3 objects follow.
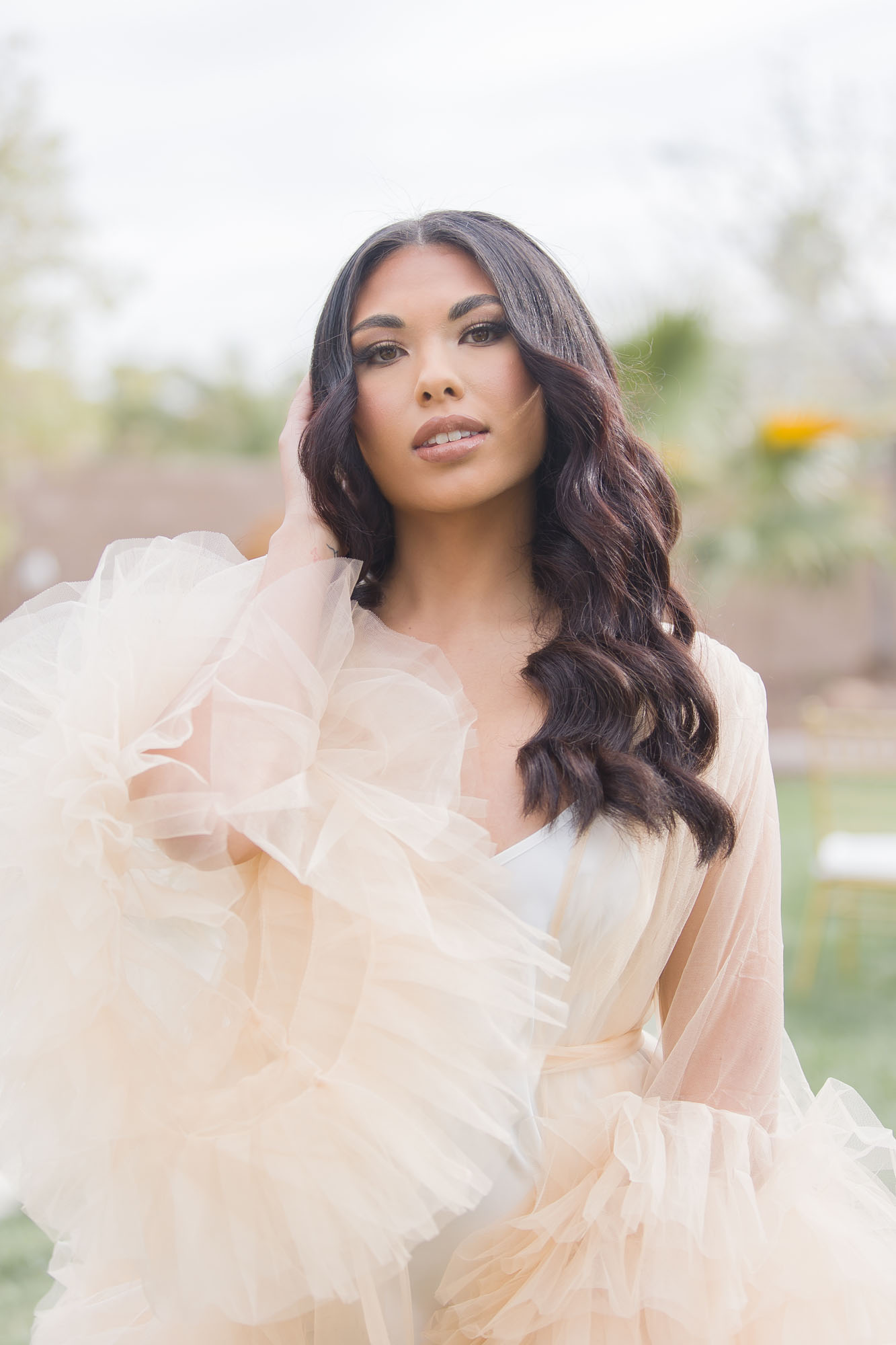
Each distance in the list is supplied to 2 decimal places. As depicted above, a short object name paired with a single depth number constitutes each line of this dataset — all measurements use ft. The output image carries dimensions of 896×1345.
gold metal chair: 17.31
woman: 4.10
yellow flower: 26.78
